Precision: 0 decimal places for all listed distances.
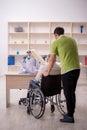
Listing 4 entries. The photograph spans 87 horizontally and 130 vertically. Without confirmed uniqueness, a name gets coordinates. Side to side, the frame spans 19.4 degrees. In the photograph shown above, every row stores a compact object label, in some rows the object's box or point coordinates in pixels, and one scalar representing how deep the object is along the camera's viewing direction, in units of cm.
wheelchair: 373
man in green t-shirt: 360
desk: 443
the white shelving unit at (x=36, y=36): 848
